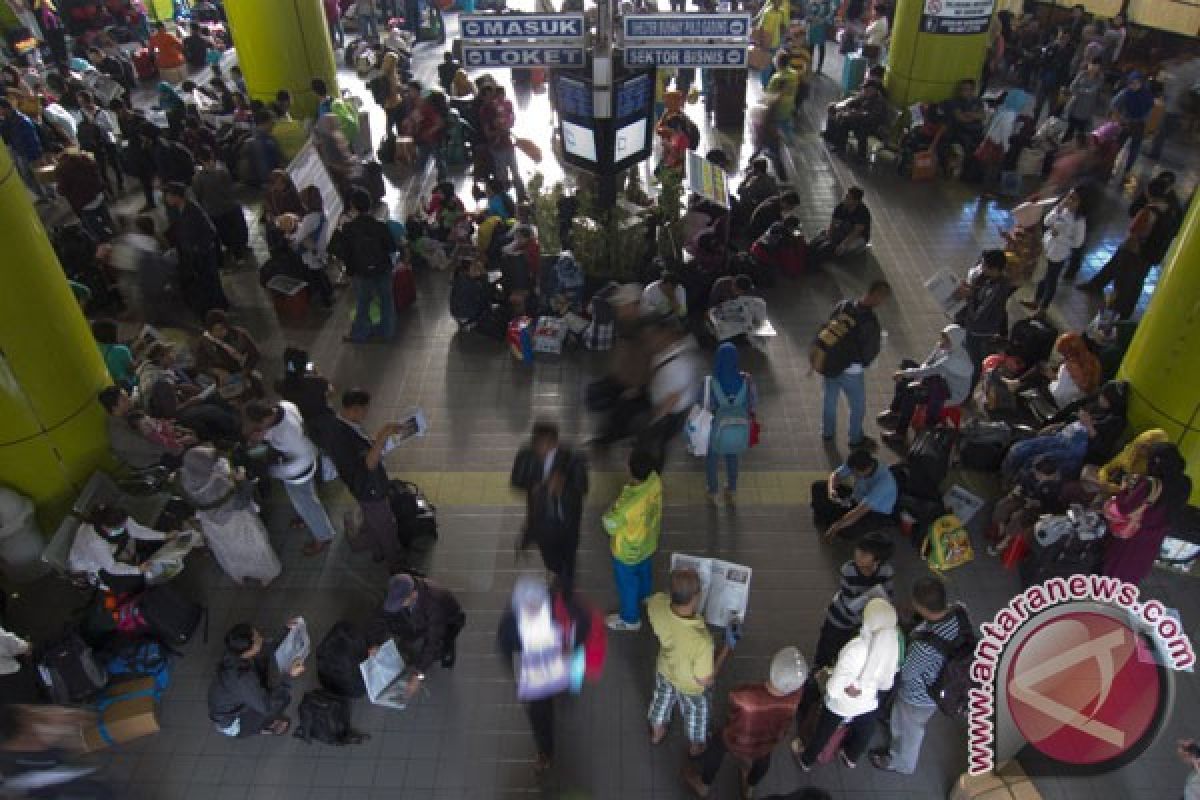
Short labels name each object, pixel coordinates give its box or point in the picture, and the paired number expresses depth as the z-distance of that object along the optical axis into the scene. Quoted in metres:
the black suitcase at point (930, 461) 6.44
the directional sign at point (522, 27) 8.24
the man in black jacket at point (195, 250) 8.77
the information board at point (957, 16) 13.13
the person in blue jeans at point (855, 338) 6.78
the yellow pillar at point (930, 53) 13.32
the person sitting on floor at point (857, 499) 5.92
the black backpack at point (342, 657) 5.39
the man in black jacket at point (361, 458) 5.89
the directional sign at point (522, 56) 8.32
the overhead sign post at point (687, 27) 8.23
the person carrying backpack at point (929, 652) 4.41
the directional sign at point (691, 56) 8.35
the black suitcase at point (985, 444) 7.18
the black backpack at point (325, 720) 5.34
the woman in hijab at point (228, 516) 5.78
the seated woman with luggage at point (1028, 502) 6.30
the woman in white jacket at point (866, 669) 4.22
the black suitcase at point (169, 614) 5.77
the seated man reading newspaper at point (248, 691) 5.02
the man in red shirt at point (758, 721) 4.21
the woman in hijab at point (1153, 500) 5.55
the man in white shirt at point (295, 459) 5.92
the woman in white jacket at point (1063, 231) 8.68
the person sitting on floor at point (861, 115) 13.08
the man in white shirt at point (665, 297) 8.10
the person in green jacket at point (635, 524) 5.18
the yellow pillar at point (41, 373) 6.03
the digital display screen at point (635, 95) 9.06
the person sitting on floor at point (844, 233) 10.23
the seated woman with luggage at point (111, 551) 5.64
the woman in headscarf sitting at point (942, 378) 7.14
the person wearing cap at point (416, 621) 5.10
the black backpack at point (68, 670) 5.39
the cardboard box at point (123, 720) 5.45
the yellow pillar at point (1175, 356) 6.02
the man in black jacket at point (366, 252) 8.64
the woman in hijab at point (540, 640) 4.30
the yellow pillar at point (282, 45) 12.79
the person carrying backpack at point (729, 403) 6.29
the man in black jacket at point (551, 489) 5.19
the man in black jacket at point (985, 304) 7.27
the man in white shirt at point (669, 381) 6.60
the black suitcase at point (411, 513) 6.64
